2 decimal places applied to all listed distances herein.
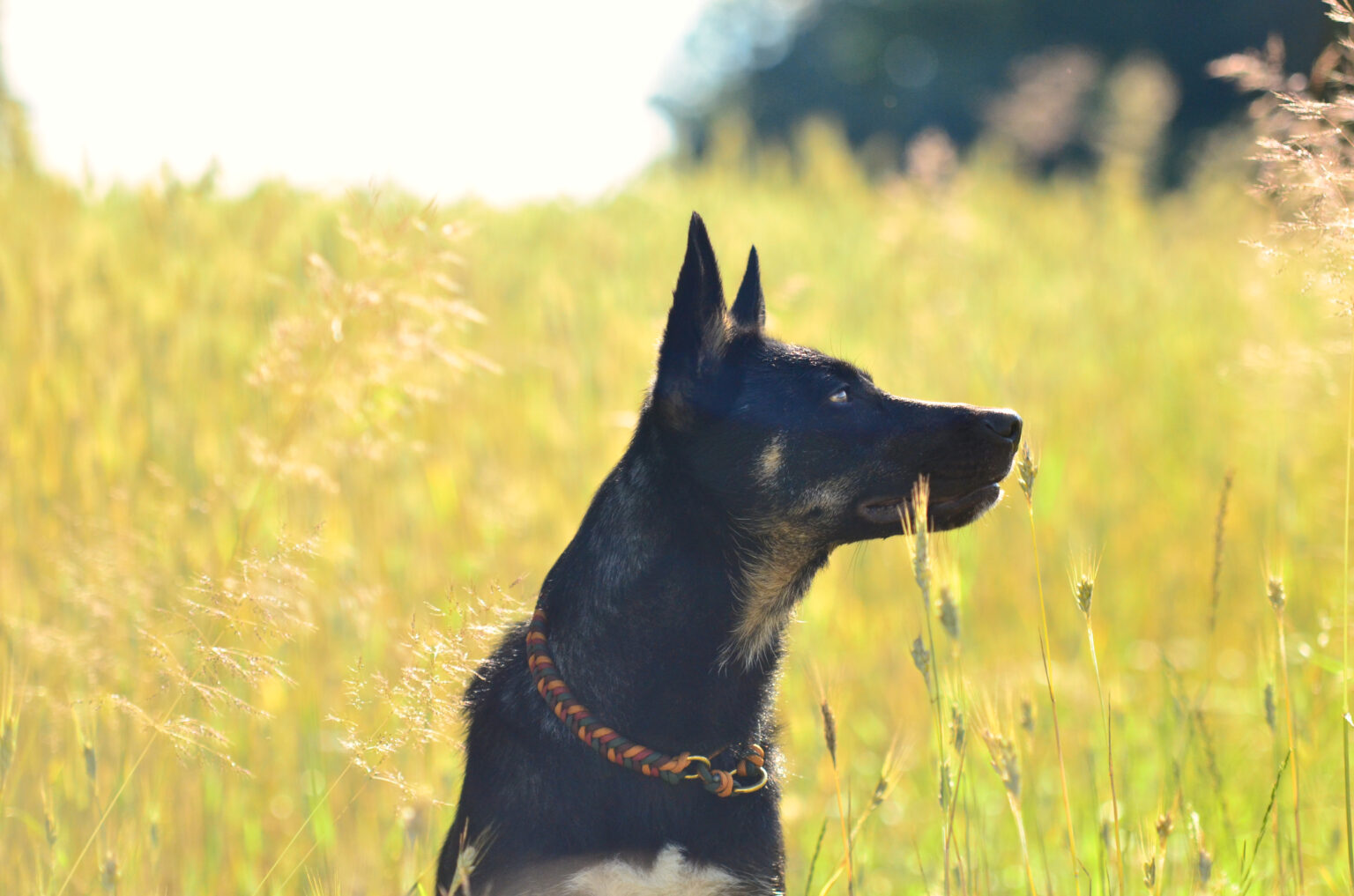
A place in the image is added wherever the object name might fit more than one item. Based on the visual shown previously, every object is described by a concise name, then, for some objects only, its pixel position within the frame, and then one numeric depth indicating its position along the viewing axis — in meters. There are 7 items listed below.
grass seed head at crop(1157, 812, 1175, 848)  2.74
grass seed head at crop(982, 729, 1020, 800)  2.72
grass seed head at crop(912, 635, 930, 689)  2.71
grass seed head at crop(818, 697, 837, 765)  2.74
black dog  2.81
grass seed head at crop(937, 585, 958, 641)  2.72
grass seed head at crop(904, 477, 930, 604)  2.67
